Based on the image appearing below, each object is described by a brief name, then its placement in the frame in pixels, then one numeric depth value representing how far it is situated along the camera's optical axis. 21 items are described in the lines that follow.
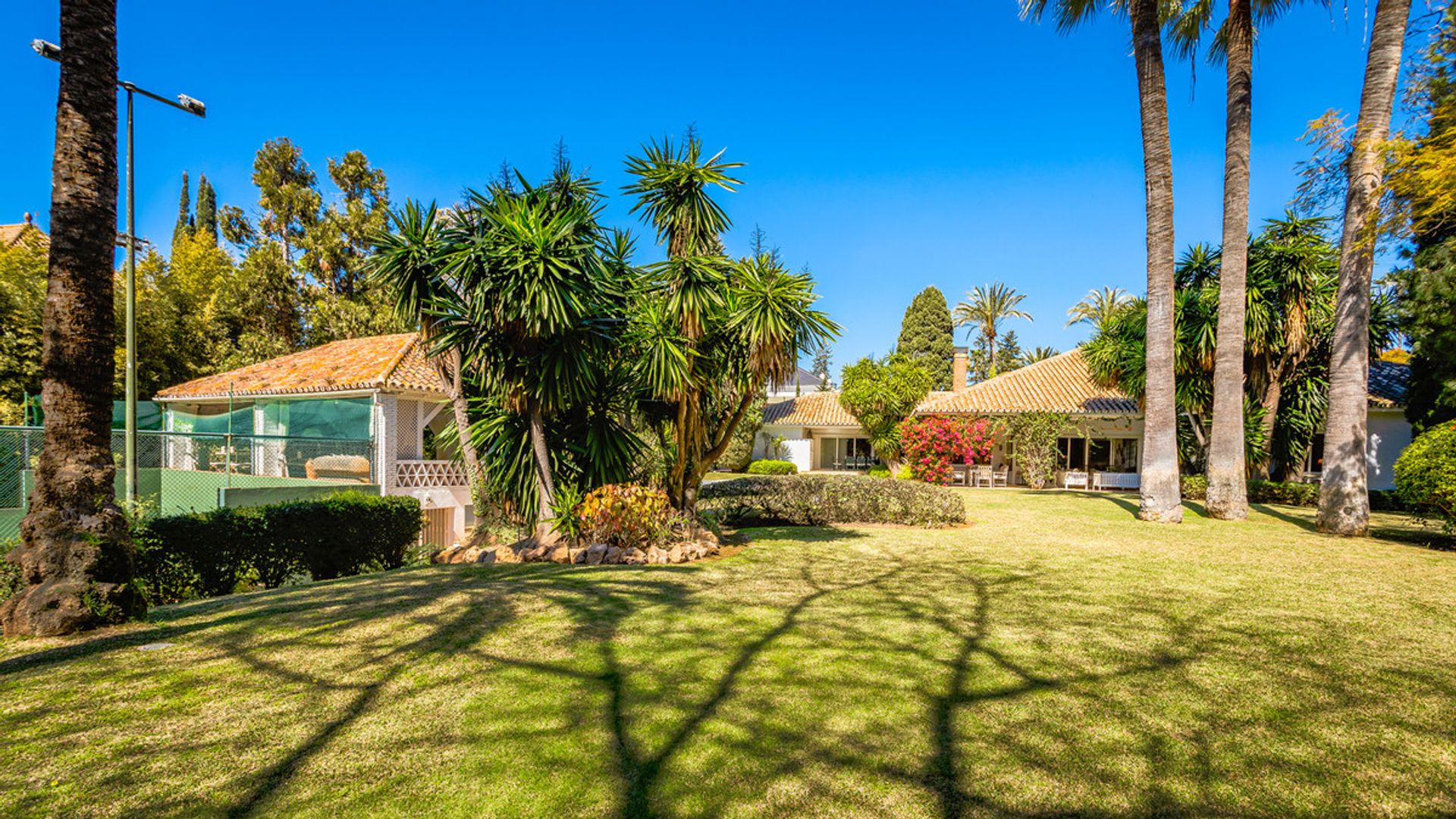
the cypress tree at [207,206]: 43.28
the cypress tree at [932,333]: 42.66
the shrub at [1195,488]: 18.83
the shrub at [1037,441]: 23.84
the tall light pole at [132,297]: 10.10
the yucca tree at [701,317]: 8.81
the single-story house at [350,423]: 14.50
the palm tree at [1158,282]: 13.38
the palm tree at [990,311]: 47.72
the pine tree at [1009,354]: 56.69
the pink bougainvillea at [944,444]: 24.45
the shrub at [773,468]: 32.16
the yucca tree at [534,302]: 8.02
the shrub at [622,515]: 8.99
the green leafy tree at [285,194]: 29.62
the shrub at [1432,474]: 10.14
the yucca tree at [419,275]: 9.09
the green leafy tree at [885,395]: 29.25
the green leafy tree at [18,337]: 18.44
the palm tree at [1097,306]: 46.28
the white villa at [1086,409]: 21.45
